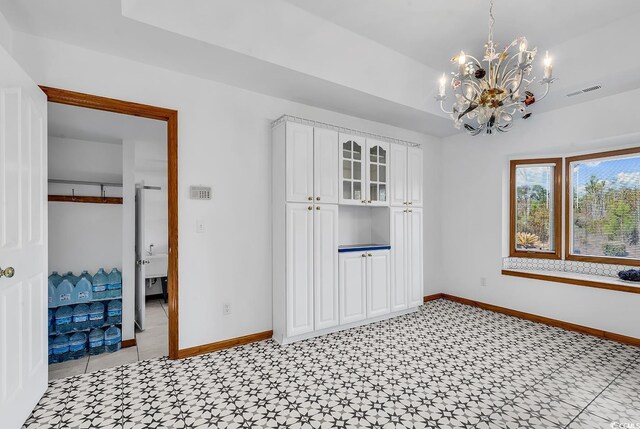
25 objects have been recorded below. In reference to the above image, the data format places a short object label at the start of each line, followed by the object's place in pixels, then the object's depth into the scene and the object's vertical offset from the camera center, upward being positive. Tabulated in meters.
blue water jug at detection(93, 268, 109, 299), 3.19 -0.75
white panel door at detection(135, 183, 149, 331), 3.54 -0.59
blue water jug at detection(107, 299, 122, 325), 3.21 -1.03
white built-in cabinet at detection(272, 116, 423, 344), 2.99 -0.16
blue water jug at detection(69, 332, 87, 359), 2.77 -1.19
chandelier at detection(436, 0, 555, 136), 2.01 +0.82
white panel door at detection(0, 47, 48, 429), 1.60 -0.16
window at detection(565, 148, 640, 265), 3.36 +0.06
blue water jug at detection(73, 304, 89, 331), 2.99 -1.02
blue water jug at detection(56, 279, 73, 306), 3.02 -0.77
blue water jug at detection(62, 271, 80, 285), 3.21 -0.67
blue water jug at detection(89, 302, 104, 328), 3.08 -1.02
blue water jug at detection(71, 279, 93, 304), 3.09 -0.78
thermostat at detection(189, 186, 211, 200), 2.74 +0.20
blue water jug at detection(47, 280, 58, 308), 2.98 -0.80
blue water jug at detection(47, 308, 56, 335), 2.92 -1.02
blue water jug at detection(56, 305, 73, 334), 2.92 -1.02
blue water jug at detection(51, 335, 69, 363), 2.71 -1.20
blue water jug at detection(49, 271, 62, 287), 3.12 -0.66
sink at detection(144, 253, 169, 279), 4.60 -0.79
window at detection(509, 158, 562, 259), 3.91 +0.07
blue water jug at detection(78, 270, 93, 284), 3.26 -0.66
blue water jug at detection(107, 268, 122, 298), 3.24 -0.76
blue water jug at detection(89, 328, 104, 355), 2.88 -1.21
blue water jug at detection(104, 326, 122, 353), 2.92 -1.19
